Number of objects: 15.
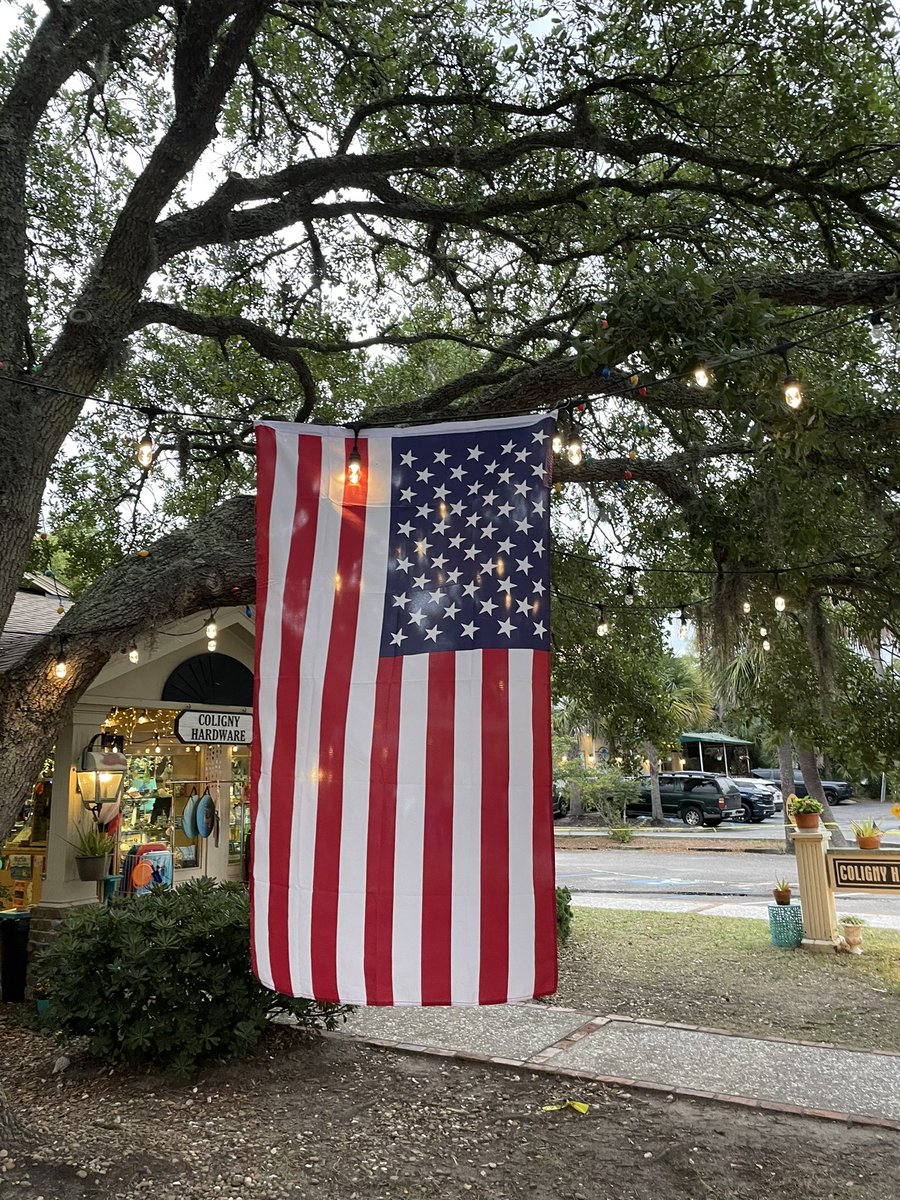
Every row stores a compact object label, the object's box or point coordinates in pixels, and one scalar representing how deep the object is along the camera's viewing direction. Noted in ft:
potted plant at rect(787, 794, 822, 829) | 32.35
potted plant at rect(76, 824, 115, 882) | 28.43
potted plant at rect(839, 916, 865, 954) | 31.73
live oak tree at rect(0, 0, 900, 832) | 17.90
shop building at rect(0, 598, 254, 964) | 28.81
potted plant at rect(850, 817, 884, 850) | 33.14
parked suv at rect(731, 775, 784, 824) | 103.35
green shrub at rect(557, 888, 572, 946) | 34.27
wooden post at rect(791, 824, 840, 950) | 31.35
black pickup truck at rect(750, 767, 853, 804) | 116.67
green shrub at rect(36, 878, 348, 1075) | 19.15
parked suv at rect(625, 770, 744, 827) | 95.81
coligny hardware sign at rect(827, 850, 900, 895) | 29.76
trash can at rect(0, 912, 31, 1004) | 27.66
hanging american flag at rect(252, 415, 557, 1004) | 11.33
